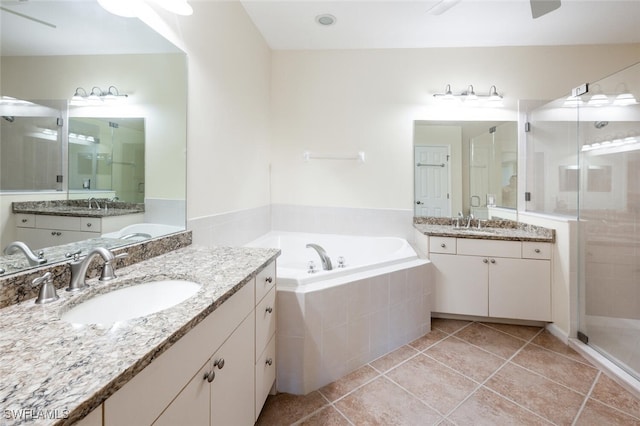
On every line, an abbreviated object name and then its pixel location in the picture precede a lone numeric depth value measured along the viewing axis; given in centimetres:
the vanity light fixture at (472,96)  260
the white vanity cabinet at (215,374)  55
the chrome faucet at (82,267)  87
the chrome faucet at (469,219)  269
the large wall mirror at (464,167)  268
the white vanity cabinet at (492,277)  217
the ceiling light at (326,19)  228
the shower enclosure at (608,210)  174
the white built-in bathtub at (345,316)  149
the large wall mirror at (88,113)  79
